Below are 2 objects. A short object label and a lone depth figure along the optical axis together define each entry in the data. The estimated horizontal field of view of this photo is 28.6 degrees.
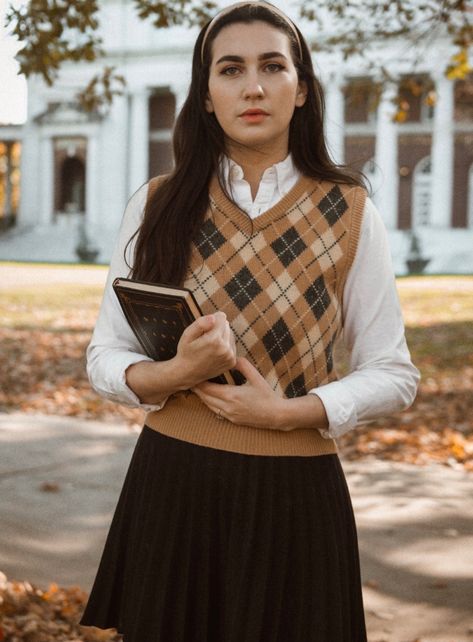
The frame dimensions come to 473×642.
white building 39.19
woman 2.11
